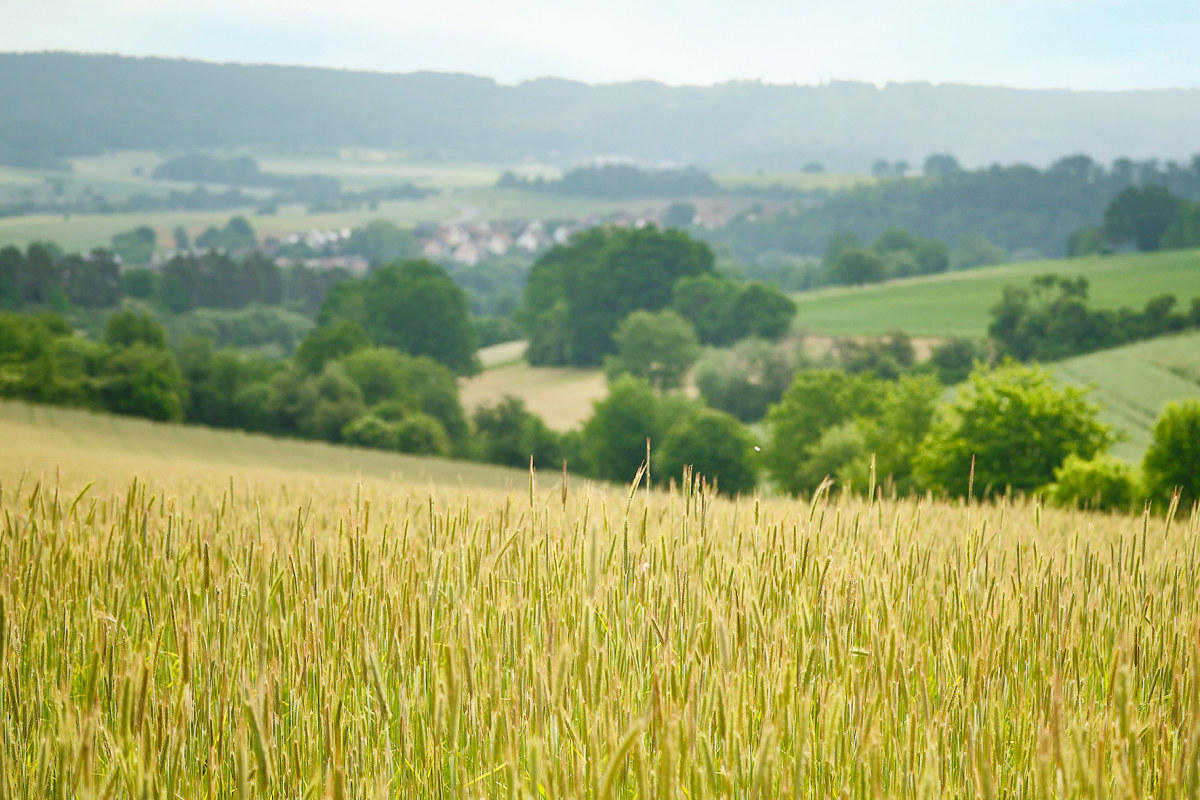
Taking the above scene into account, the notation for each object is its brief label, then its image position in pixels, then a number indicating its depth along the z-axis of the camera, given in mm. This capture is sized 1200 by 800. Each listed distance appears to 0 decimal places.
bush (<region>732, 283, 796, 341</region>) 100875
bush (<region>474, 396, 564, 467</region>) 70062
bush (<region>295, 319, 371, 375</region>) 78438
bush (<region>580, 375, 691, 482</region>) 69125
